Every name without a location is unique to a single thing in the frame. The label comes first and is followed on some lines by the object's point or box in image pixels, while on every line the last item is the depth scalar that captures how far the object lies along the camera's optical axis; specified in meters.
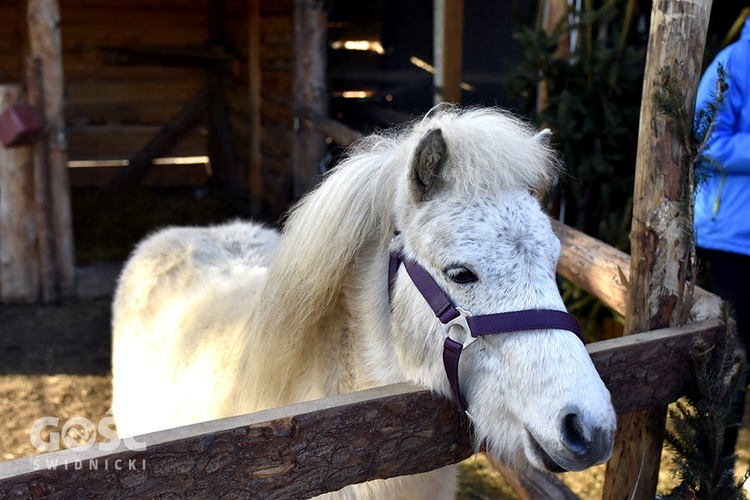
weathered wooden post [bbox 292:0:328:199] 5.79
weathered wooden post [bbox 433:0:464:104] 4.13
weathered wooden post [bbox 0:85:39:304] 5.24
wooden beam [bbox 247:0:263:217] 7.04
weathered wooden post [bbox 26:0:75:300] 5.10
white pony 1.37
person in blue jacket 2.37
